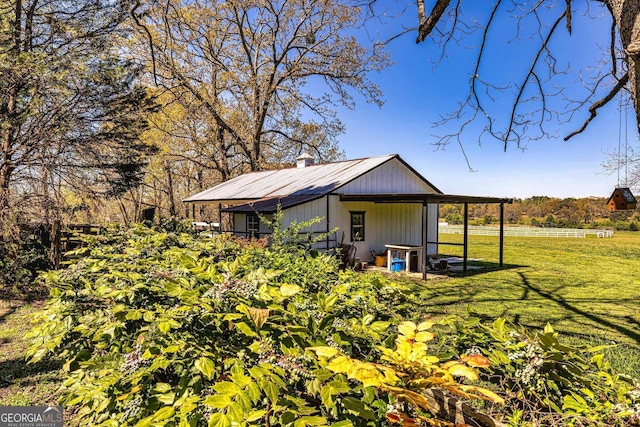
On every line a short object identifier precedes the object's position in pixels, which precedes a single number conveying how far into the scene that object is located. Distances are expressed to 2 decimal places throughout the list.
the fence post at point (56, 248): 8.88
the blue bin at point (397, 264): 13.70
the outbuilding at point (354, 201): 13.83
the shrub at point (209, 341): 1.01
